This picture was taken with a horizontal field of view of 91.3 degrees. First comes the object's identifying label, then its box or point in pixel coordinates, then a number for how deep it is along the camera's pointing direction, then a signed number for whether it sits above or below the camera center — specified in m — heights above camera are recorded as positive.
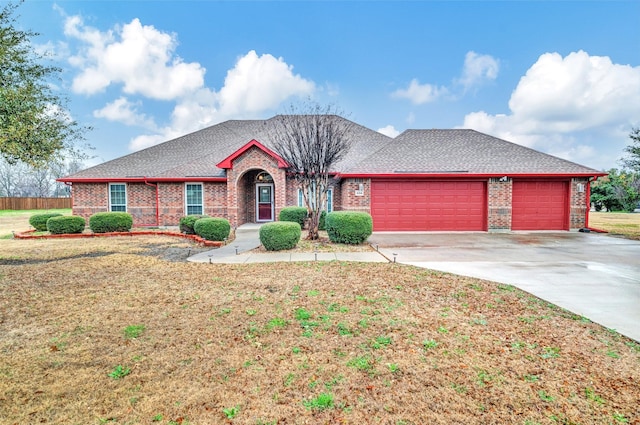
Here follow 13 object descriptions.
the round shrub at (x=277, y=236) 9.34 -1.08
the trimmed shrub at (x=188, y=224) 12.58 -0.95
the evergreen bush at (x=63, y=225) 12.77 -1.00
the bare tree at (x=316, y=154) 10.81 +1.62
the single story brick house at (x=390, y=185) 14.18 +0.71
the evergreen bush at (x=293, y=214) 13.98 -0.62
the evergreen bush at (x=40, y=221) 14.41 -0.95
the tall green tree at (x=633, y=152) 14.20 +2.16
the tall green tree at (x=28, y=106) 7.35 +2.41
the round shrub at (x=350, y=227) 10.32 -0.89
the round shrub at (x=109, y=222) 12.97 -0.90
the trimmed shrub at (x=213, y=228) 11.07 -1.00
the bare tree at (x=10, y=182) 55.56 +3.52
